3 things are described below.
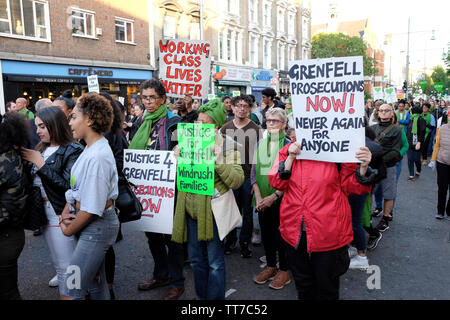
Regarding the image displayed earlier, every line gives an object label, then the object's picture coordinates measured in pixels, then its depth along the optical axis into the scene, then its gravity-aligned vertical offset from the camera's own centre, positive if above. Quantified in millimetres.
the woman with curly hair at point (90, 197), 2584 -586
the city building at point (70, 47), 15055 +3399
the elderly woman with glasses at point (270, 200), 3979 -952
